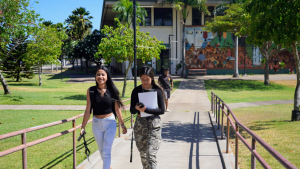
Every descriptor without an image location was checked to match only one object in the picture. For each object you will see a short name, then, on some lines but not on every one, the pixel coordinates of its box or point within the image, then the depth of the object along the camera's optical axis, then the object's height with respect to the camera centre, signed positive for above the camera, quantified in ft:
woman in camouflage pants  15.76 -2.92
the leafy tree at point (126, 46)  62.39 +4.22
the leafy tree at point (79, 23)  212.64 +30.12
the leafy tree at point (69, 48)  185.48 +12.22
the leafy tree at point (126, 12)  103.86 +18.84
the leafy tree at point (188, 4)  119.44 +24.17
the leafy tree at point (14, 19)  57.47 +9.08
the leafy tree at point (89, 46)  168.25 +11.48
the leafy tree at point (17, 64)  110.11 +1.37
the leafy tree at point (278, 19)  29.51 +4.56
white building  147.13 +19.27
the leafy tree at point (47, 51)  96.27 +5.26
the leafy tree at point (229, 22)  88.70 +13.13
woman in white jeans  15.84 -2.20
